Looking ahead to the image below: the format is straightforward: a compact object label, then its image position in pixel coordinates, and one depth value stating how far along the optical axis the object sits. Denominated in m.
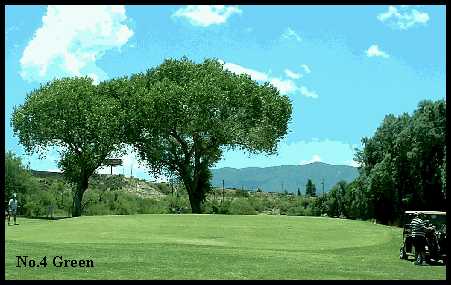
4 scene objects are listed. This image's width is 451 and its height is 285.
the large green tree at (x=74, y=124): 72.19
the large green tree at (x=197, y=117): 70.94
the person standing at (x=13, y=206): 48.91
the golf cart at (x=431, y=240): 26.31
